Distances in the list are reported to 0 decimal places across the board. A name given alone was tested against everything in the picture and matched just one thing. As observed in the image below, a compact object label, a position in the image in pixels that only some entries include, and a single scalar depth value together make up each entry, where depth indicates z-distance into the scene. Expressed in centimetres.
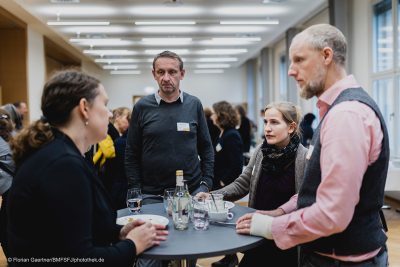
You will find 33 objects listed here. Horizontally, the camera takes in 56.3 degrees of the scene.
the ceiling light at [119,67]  1391
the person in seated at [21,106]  660
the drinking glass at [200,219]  161
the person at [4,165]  294
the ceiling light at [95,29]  790
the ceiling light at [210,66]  1416
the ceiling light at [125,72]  1531
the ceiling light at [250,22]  769
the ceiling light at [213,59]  1258
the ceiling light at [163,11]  677
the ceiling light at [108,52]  1073
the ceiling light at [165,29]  802
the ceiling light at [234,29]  822
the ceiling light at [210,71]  1575
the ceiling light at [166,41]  923
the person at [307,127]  673
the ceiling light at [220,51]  1102
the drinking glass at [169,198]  182
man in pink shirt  110
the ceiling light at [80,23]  744
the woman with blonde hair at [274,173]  187
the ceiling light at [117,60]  1225
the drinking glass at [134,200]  183
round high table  133
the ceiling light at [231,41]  940
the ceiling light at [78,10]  657
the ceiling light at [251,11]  686
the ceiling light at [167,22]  746
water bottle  162
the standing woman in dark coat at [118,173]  322
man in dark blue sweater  239
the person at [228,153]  376
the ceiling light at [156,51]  1075
